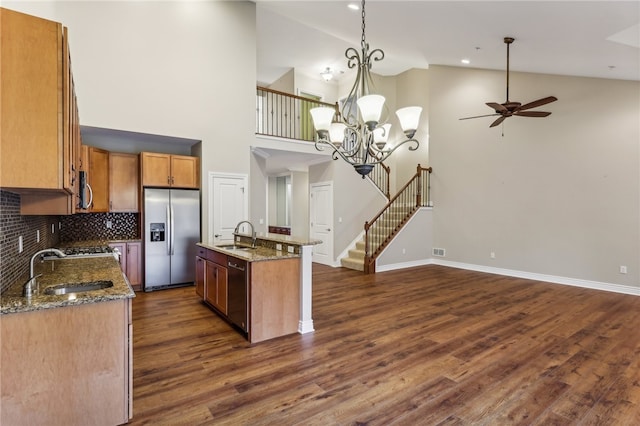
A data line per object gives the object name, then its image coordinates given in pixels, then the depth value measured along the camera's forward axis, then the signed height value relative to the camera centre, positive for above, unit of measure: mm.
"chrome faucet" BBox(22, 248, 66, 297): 1908 -498
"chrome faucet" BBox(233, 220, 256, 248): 4206 -410
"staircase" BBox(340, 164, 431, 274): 7300 -366
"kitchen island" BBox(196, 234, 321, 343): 3354 -885
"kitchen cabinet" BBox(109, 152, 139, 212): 5362 +448
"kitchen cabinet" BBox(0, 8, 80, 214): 1552 +541
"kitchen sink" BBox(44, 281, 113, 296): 2309 -597
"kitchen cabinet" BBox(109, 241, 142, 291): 5273 -873
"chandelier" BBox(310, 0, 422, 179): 2840 +851
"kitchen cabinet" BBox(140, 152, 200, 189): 5430 +680
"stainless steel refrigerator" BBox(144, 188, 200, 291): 5387 -476
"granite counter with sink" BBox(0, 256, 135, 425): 1730 -873
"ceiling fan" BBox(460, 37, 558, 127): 4816 +1586
